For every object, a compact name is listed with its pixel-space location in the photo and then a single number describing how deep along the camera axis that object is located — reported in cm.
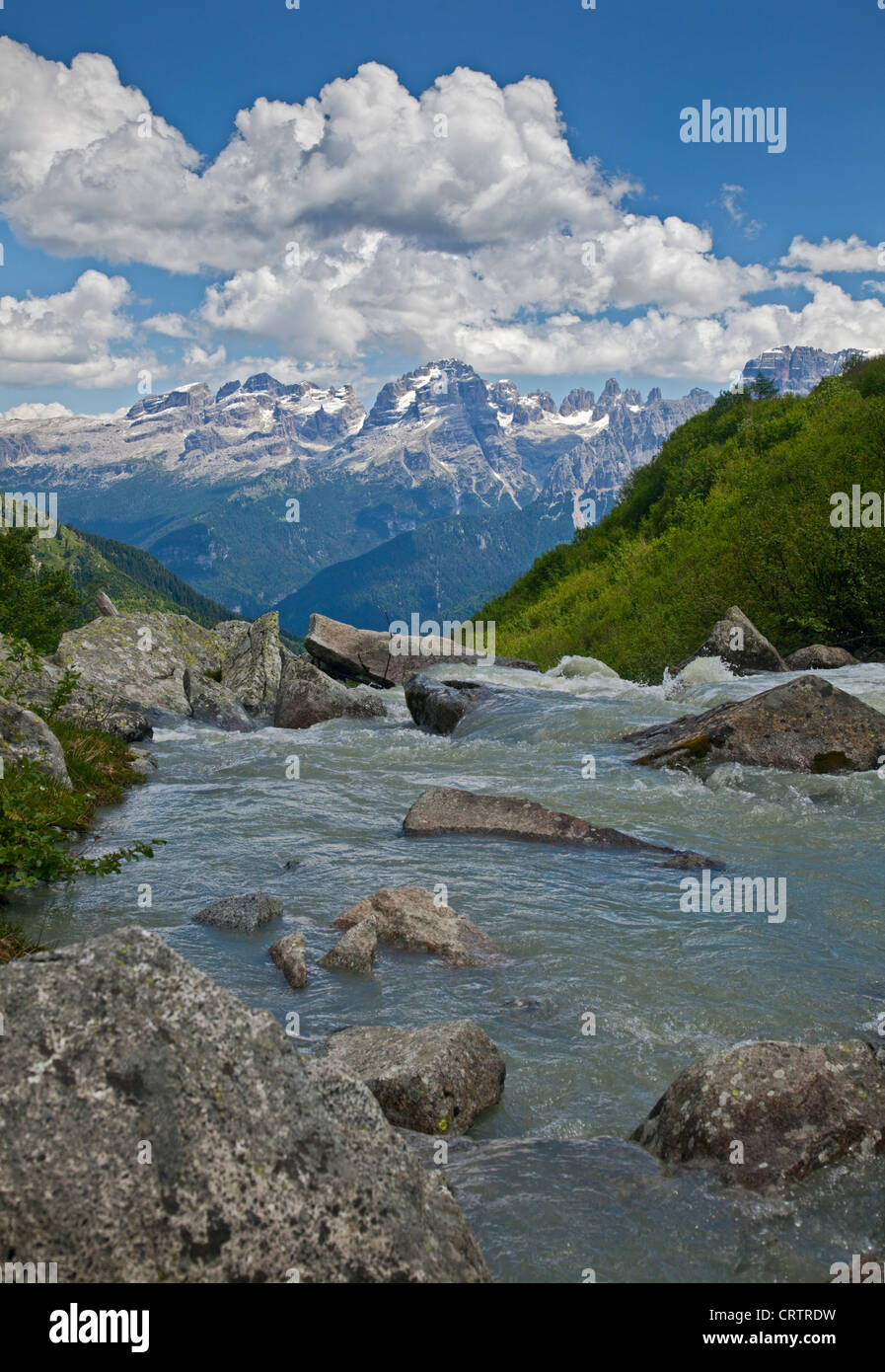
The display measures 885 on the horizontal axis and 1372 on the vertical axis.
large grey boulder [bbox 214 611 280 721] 3316
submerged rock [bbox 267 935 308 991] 924
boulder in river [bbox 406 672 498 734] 2673
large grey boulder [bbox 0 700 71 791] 1348
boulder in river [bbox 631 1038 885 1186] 559
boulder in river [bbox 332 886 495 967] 1015
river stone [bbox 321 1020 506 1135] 648
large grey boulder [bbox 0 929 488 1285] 338
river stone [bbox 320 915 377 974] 972
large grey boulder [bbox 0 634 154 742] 1627
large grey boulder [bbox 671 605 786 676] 2916
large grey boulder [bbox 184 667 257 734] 2933
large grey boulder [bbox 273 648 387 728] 2928
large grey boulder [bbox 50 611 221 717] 2809
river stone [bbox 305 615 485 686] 4062
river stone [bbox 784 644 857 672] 2986
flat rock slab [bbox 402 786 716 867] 1489
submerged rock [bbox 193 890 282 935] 1100
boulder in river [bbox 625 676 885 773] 1800
